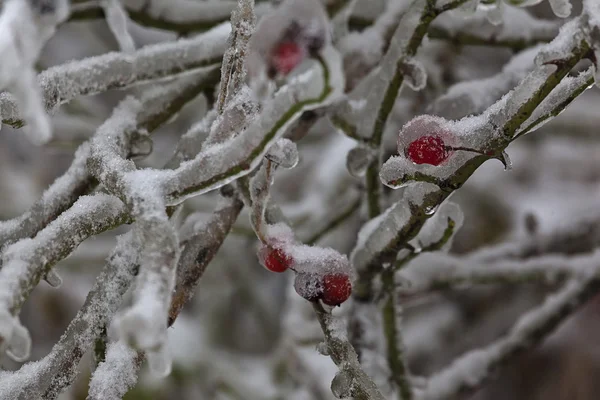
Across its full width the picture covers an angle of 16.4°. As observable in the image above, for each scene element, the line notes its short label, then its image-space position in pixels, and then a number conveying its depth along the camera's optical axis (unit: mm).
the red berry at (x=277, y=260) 501
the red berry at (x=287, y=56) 431
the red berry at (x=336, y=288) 497
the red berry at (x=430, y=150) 480
